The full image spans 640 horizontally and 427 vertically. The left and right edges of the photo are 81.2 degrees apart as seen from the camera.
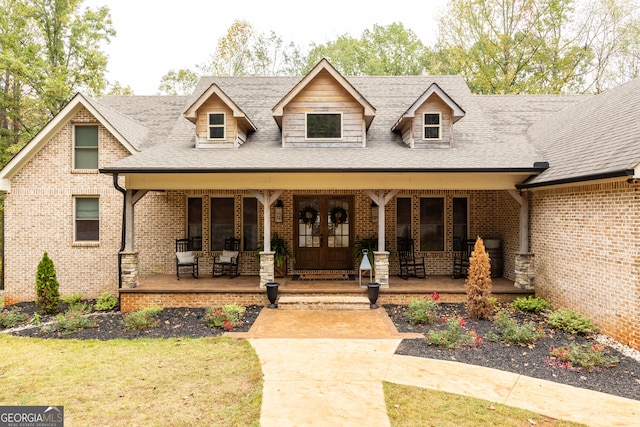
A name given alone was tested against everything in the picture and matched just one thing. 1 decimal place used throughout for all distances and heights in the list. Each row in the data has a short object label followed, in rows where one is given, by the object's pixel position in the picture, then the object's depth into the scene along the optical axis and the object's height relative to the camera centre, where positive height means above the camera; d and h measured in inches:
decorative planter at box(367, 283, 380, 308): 376.6 -75.1
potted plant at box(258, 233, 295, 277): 443.8 -42.7
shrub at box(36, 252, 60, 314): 398.3 -74.2
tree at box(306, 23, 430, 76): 1117.7 +508.9
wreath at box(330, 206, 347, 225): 495.2 +3.8
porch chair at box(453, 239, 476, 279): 467.8 -53.4
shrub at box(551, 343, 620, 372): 235.1 -91.2
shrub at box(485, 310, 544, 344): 276.2 -88.4
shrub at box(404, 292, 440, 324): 327.3 -84.4
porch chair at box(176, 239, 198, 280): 450.0 -48.7
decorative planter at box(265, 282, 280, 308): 378.3 -74.9
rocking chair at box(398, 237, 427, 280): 475.0 -54.8
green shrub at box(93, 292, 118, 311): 403.5 -91.7
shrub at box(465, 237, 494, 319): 333.7 -62.4
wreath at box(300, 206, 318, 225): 497.0 +4.1
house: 379.2 +39.6
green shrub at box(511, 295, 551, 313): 363.6 -86.1
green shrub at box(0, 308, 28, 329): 350.6 -95.1
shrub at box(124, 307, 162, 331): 324.5 -89.3
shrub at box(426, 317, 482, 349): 273.3 -89.5
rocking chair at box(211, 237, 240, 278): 463.6 -51.9
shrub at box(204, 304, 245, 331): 321.6 -87.2
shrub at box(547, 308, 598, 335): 297.7 -86.4
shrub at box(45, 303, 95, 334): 323.3 -91.5
